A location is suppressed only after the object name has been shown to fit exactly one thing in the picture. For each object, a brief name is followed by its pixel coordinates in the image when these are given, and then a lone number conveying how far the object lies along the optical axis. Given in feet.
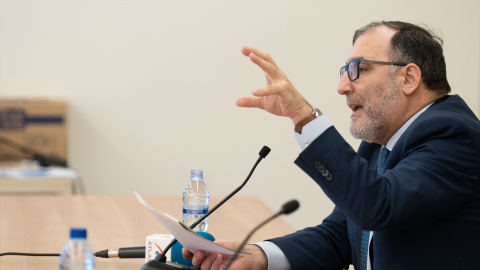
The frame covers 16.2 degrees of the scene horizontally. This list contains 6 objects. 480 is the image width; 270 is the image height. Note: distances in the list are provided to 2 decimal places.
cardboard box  18.01
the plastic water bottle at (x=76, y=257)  9.76
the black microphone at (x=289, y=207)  9.58
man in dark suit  10.17
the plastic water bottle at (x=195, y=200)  11.81
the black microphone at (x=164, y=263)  10.48
